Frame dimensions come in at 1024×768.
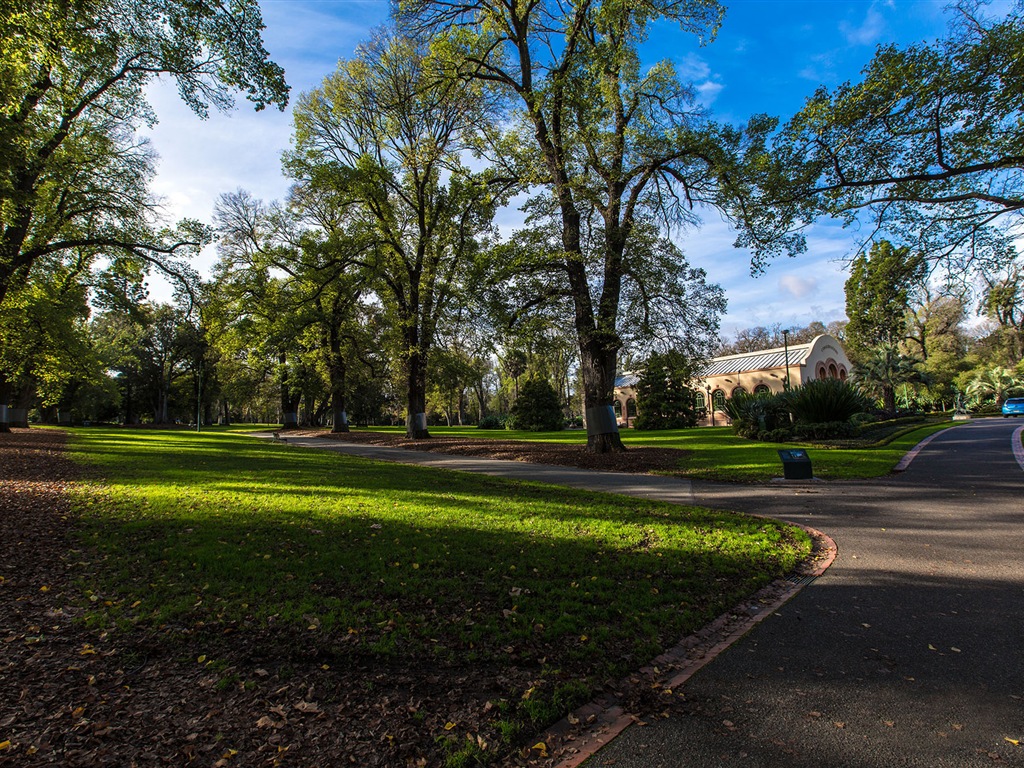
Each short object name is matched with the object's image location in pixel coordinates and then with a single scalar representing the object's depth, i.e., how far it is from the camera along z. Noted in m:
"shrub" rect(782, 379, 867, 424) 18.48
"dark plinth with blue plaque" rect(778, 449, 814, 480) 10.49
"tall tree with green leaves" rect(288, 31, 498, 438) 22.44
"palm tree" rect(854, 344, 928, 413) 37.09
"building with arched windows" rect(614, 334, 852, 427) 42.69
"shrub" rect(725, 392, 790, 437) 20.08
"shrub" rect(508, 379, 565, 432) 38.03
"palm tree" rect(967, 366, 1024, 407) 41.25
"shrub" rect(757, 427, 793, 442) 18.27
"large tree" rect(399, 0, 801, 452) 14.36
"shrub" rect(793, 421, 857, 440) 17.97
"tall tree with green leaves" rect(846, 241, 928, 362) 13.04
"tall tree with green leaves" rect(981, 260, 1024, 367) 12.89
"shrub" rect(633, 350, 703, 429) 34.69
